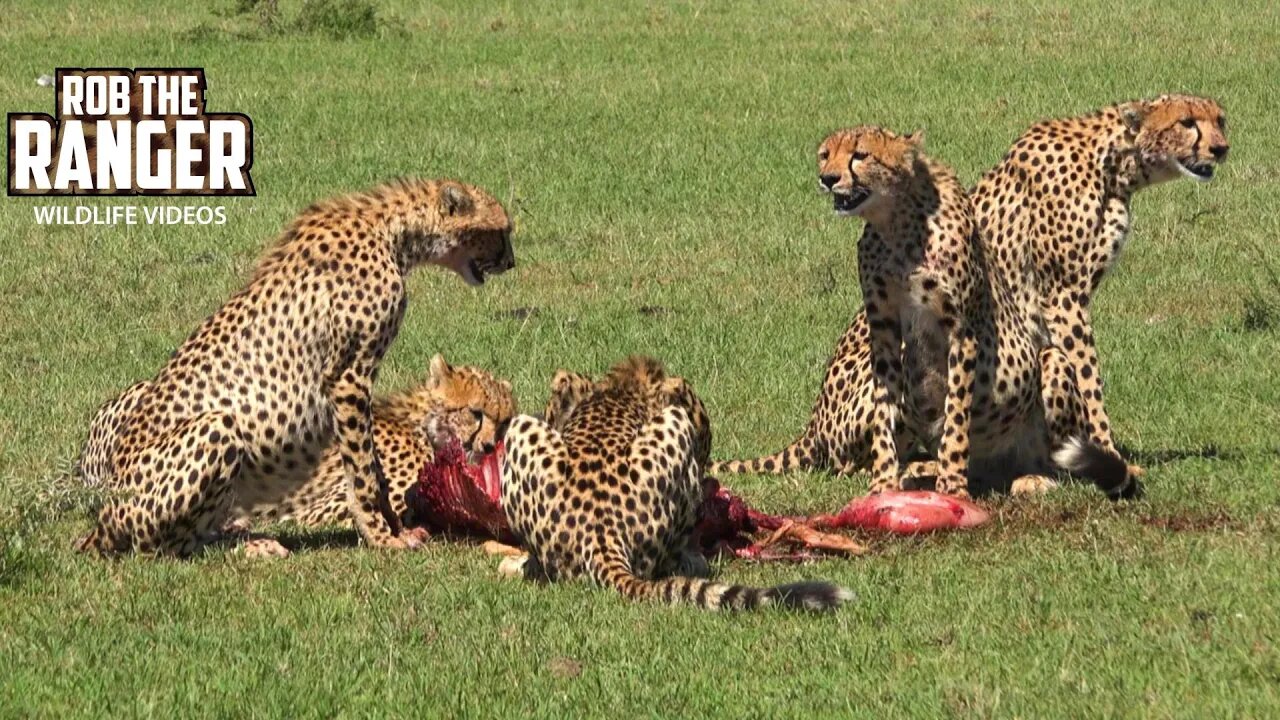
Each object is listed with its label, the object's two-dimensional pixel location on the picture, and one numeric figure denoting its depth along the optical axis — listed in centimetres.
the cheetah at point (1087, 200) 1939
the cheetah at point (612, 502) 1475
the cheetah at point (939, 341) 1773
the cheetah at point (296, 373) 1648
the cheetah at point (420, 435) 1808
